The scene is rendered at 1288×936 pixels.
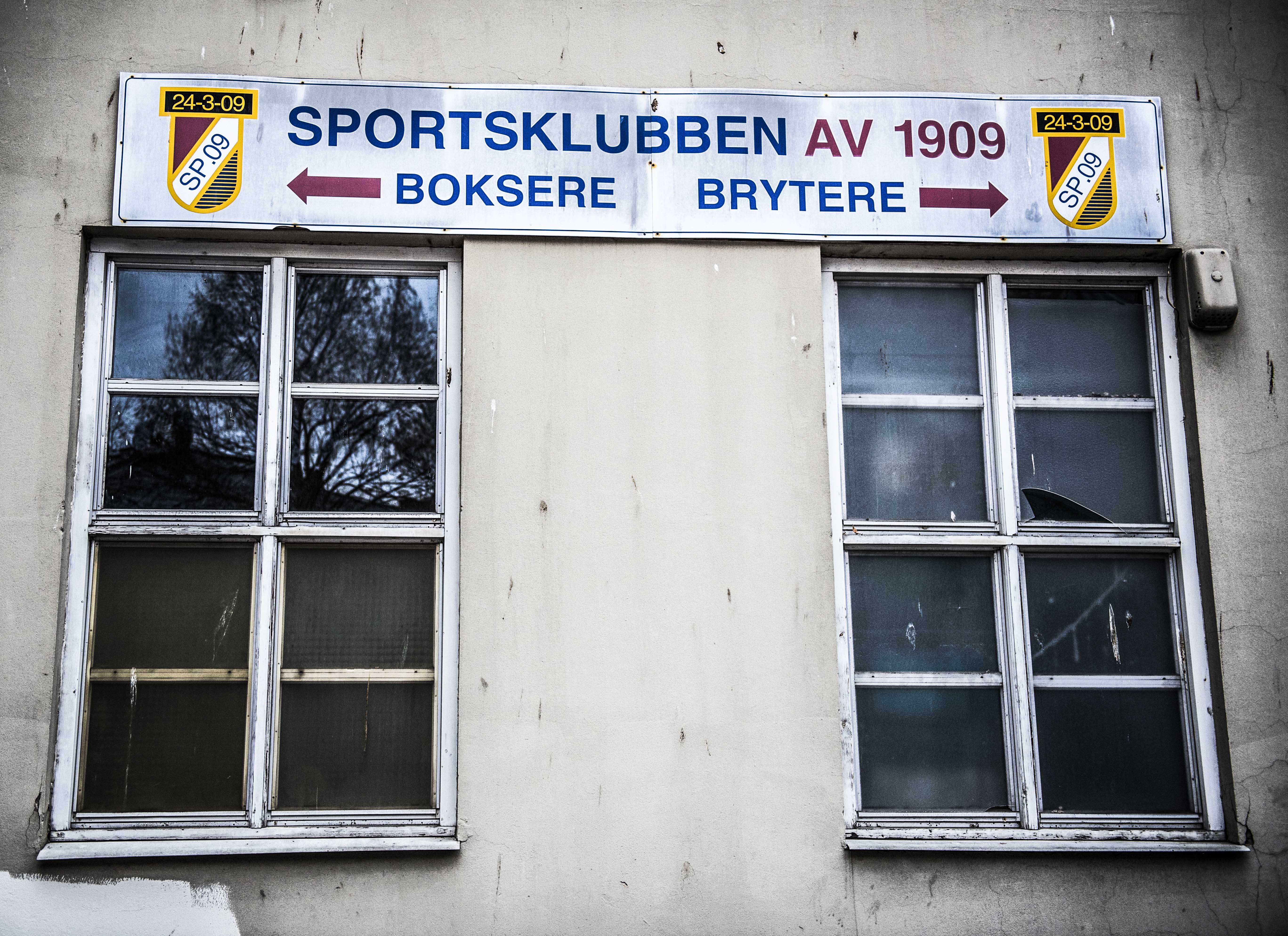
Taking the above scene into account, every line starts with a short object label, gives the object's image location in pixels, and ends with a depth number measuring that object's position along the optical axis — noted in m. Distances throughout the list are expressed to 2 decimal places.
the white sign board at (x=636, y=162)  3.49
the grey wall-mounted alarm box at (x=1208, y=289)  3.55
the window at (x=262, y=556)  3.23
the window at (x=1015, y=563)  3.37
